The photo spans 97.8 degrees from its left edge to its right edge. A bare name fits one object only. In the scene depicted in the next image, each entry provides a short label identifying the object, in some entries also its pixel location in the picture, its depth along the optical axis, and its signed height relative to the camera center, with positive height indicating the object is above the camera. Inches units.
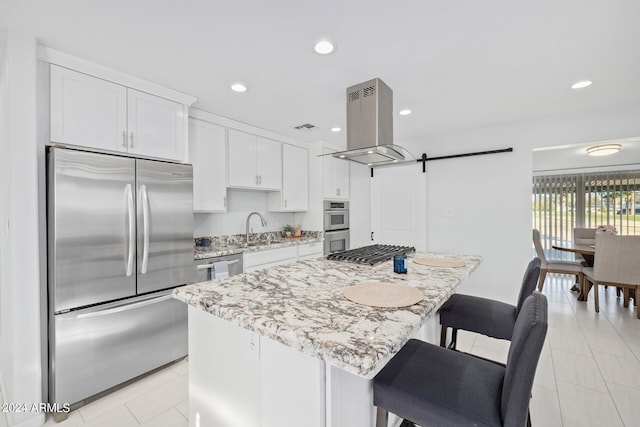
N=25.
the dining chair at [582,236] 190.7 -17.6
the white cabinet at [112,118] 75.0 +28.8
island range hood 82.0 +27.1
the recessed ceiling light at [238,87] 95.4 +43.3
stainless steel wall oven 168.6 -9.0
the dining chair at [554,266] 161.1 -32.6
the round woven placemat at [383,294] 46.1 -15.0
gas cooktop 80.0 -13.5
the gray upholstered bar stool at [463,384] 33.3 -25.2
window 209.2 +6.1
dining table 151.0 -22.7
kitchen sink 137.6 -16.4
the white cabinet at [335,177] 168.7 +21.7
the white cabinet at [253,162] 131.0 +25.2
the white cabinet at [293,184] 156.6 +16.2
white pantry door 163.2 +3.5
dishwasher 102.7 -21.1
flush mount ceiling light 152.8 +35.9
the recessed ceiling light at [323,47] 71.0 +42.9
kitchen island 34.9 -16.7
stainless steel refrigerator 71.2 -15.8
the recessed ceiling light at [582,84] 94.3 +43.9
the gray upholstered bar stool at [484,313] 63.0 -25.3
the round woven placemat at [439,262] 76.4 -14.6
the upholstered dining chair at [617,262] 132.2 -24.8
